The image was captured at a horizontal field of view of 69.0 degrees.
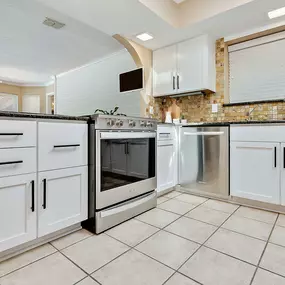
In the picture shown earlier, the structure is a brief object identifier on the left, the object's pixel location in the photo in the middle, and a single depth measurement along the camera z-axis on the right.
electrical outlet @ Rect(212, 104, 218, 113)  3.01
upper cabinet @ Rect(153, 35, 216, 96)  2.81
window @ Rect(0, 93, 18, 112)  6.62
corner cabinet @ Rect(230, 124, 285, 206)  2.07
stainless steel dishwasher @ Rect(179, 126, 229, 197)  2.44
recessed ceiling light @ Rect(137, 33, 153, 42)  2.79
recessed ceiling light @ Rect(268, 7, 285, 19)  2.25
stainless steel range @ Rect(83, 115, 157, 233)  1.69
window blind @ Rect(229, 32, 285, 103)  2.62
